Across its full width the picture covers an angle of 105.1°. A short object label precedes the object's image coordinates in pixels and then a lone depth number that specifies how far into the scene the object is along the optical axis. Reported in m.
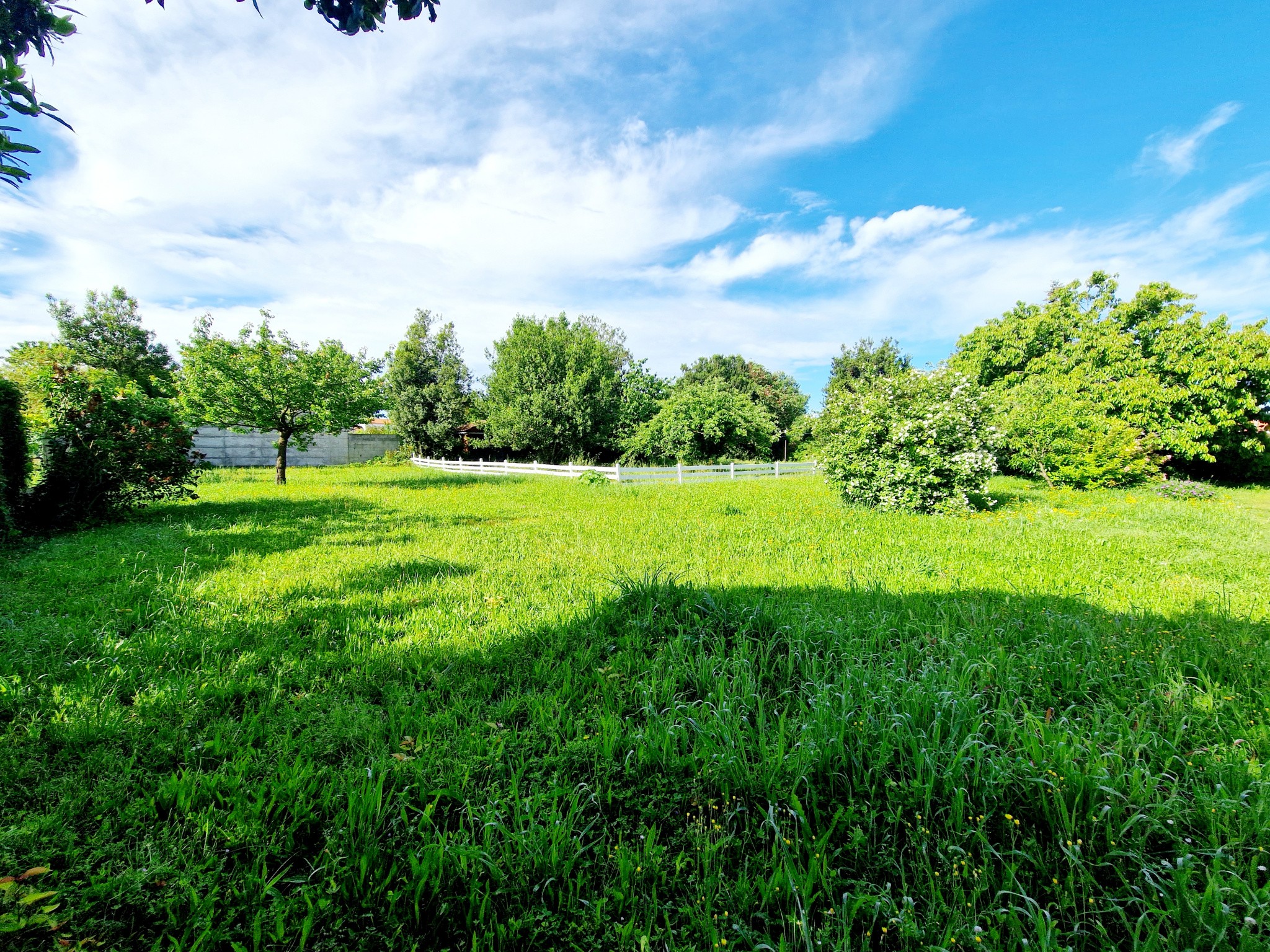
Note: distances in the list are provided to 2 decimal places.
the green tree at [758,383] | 35.97
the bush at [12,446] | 6.30
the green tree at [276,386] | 12.77
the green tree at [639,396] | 29.09
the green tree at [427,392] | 29.95
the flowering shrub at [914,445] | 8.84
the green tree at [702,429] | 24.77
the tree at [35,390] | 6.88
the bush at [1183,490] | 11.23
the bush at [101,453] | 6.85
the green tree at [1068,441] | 11.92
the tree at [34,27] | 1.75
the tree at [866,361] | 39.57
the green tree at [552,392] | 26.48
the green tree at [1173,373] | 12.73
